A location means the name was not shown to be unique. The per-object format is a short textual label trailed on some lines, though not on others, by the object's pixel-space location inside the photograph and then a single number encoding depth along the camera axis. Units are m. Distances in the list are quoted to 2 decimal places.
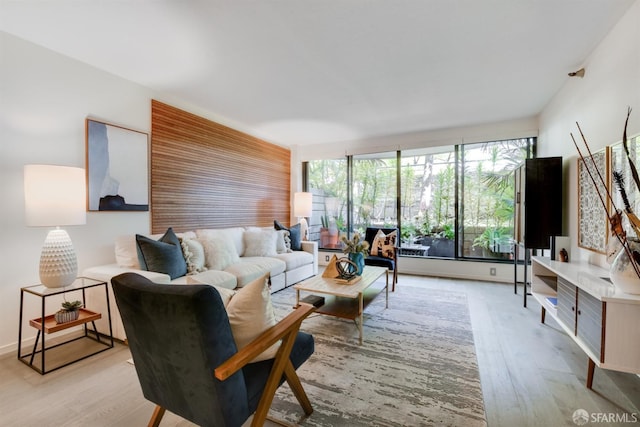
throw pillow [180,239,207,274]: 2.85
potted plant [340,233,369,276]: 3.06
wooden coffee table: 2.53
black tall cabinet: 3.05
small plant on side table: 2.12
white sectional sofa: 2.51
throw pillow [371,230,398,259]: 4.10
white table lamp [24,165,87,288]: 2.00
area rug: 1.58
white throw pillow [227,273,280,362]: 1.22
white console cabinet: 1.53
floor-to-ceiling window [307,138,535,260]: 4.44
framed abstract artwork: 2.69
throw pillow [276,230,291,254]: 4.35
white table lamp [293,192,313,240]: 5.25
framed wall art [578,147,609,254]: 2.26
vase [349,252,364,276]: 3.06
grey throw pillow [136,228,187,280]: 2.53
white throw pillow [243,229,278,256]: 4.00
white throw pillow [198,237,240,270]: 3.13
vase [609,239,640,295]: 1.57
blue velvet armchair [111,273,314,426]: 1.01
